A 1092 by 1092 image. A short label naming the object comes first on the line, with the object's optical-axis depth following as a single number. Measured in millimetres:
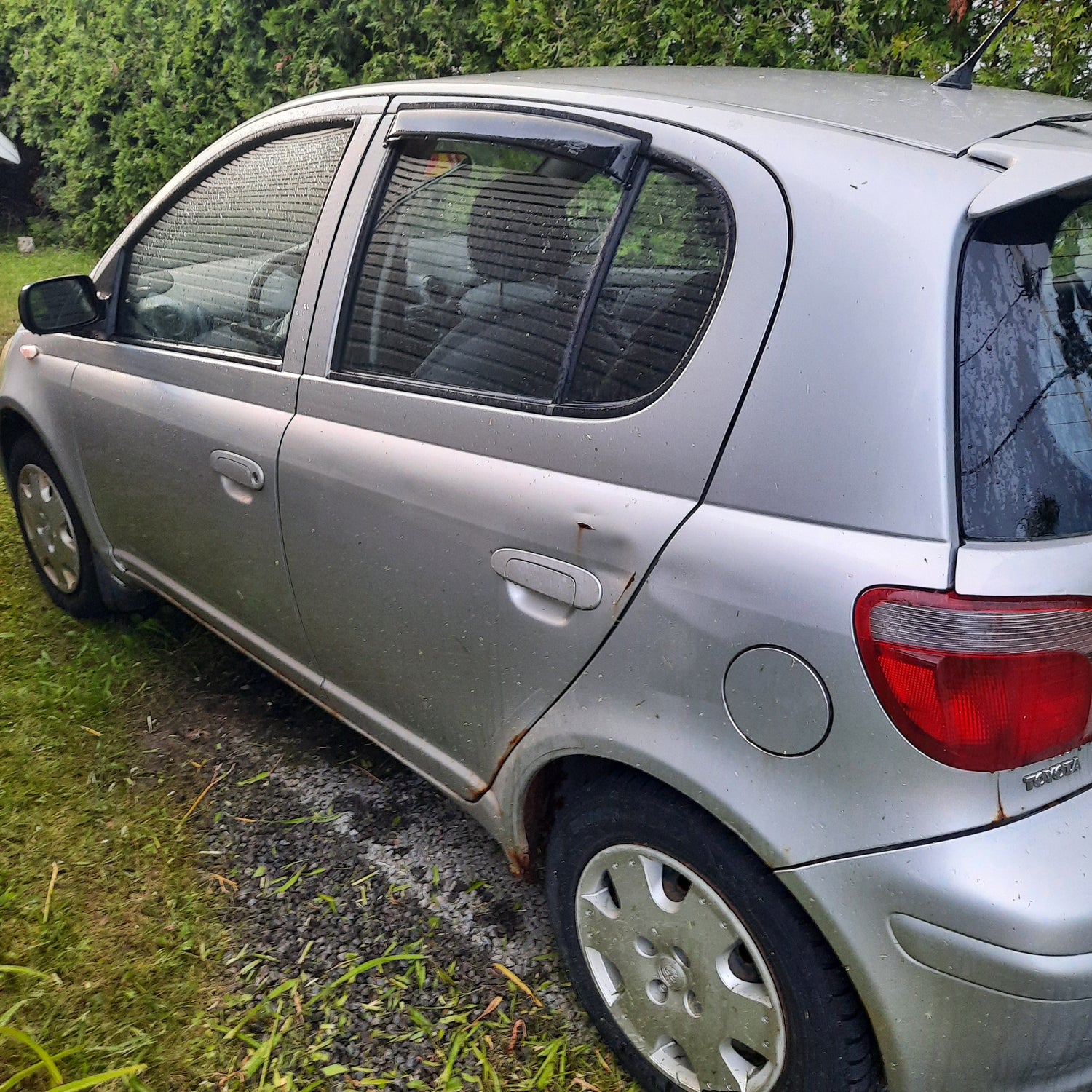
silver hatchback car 1278
